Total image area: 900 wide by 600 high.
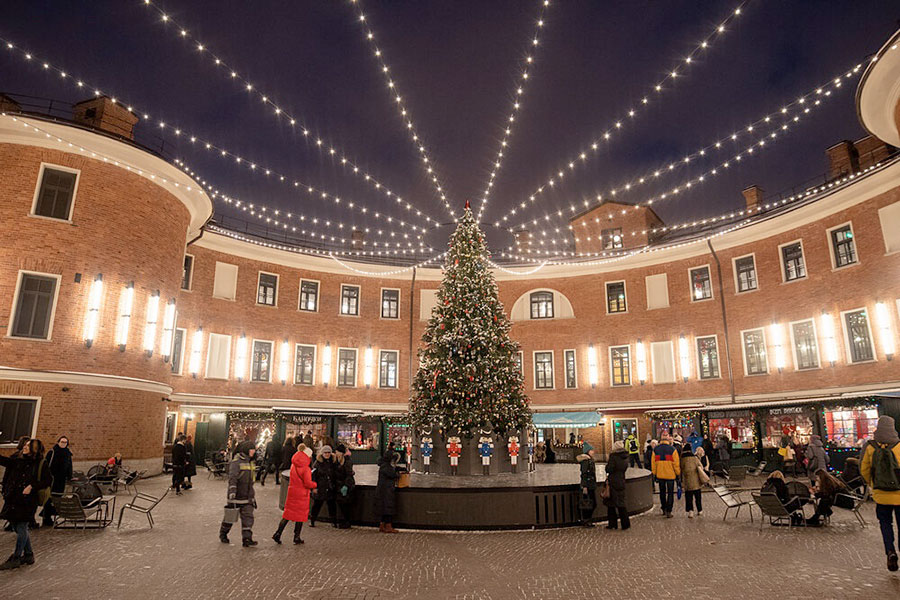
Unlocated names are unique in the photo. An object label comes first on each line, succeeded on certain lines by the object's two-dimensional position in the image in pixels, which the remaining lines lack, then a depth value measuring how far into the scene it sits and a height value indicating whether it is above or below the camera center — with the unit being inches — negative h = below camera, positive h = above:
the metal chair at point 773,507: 365.1 -55.1
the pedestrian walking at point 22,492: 269.6 -35.0
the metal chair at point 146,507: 374.5 -57.1
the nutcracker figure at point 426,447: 530.0 -25.7
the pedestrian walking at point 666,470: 431.2 -37.8
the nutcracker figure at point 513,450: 530.6 -27.8
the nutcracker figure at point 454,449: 515.5 -26.2
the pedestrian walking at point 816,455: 601.0 -36.3
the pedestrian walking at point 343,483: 385.1 -42.2
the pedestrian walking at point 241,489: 323.0 -40.4
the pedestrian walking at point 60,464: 405.1 -31.7
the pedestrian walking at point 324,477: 383.6 -38.4
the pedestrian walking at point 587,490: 379.2 -46.0
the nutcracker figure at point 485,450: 515.8 -27.3
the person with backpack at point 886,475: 252.1 -24.1
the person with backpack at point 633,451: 760.6 -41.1
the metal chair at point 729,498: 397.8 -55.8
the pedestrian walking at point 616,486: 374.9 -43.0
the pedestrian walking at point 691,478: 435.2 -43.8
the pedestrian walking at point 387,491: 369.4 -46.1
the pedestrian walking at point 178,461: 566.6 -41.6
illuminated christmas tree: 520.1 +52.2
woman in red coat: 328.2 -43.1
